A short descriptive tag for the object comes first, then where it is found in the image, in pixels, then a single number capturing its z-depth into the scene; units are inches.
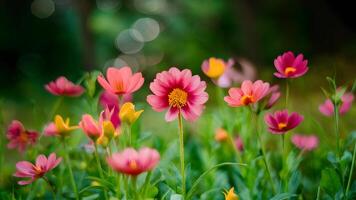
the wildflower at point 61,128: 34.1
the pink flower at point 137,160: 28.5
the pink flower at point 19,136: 38.3
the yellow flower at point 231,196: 31.6
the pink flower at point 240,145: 44.2
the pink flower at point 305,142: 41.7
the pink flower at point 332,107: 39.6
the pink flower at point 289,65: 33.9
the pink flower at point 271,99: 35.0
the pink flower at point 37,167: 33.3
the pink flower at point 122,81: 32.9
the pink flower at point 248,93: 32.7
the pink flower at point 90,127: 31.1
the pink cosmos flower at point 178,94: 32.1
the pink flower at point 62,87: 37.3
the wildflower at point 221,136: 43.4
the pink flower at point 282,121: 33.6
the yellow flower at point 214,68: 39.6
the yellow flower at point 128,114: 31.6
